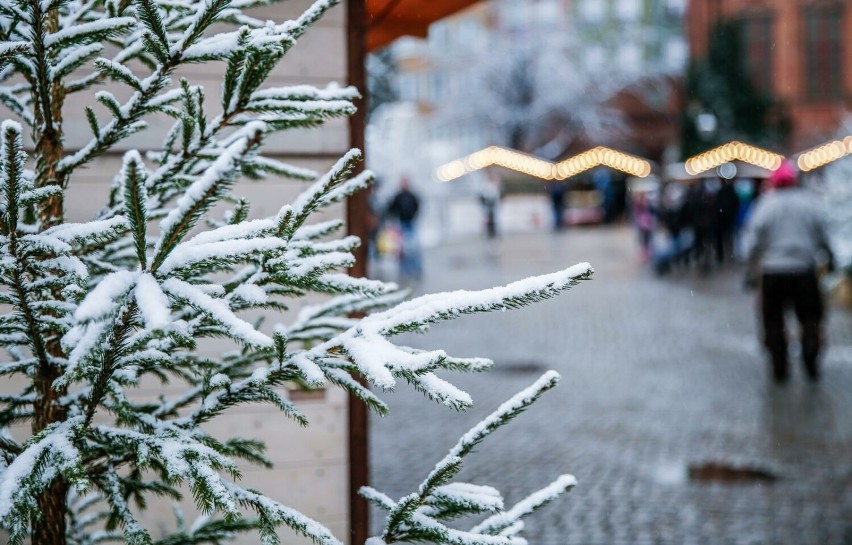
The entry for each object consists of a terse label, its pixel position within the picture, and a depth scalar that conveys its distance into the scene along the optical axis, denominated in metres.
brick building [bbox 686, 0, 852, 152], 49.62
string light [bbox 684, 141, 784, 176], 32.91
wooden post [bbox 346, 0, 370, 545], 3.71
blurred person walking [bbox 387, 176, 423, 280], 19.78
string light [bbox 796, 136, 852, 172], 31.96
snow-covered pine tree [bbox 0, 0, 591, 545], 1.47
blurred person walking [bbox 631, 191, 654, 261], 23.81
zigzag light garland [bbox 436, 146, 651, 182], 42.66
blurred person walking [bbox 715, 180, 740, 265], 21.84
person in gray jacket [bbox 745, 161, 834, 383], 8.94
